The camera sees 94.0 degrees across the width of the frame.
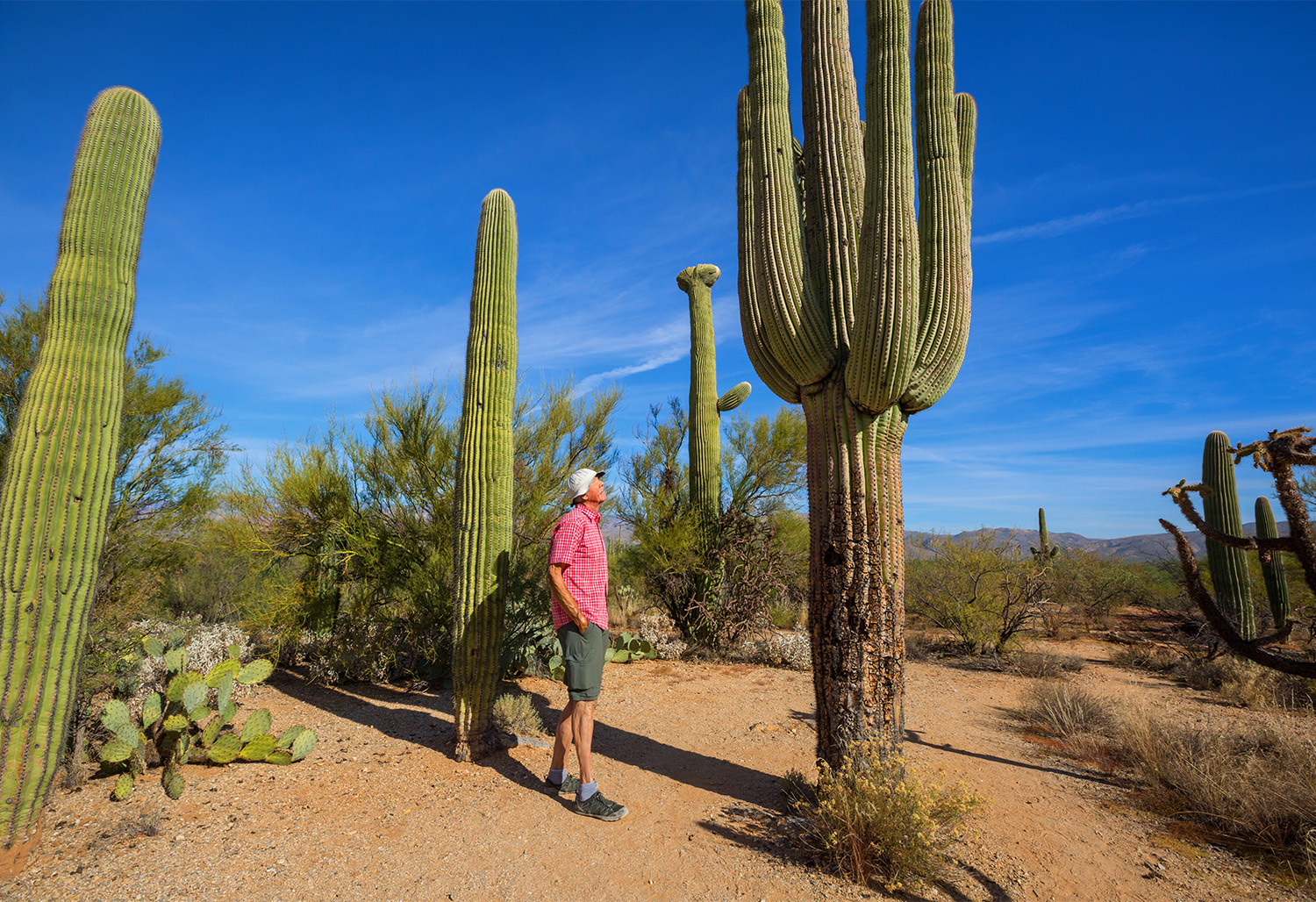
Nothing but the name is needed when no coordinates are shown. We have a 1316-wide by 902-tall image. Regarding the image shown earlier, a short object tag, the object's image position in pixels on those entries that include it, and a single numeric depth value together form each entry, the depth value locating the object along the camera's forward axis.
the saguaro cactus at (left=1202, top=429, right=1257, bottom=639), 9.88
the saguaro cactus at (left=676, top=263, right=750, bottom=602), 9.74
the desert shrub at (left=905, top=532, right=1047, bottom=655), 9.69
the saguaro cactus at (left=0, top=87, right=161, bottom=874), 3.24
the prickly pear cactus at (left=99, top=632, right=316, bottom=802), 4.02
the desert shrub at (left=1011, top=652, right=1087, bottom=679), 8.55
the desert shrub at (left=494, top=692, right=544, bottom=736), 5.31
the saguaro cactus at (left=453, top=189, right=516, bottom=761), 4.84
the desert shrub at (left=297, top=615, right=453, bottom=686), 7.03
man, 3.81
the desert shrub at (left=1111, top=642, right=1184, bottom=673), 9.19
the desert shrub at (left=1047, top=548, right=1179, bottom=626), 14.08
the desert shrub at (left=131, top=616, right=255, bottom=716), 5.80
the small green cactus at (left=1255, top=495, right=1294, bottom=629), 10.42
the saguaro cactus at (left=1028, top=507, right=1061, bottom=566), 12.70
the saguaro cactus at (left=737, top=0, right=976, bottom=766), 3.69
